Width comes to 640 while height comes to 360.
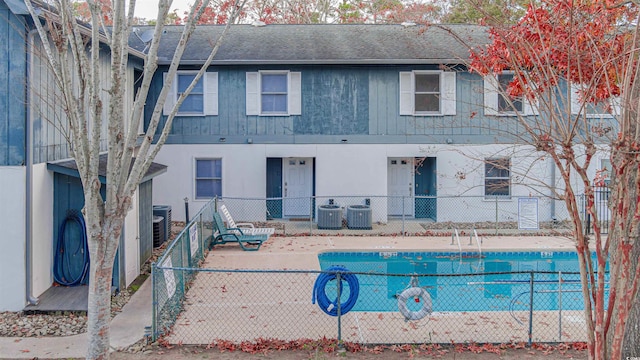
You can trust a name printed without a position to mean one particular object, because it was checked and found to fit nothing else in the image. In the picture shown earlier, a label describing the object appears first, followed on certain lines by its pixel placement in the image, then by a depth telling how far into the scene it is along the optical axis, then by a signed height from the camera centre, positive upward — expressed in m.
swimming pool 12.25 -2.14
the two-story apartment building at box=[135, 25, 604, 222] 21.19 +1.98
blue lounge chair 17.00 -1.43
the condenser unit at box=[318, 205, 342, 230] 20.27 -1.09
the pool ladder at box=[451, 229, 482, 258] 16.97 -1.57
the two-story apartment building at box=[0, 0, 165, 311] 10.77 +0.38
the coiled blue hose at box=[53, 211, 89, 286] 12.05 -1.35
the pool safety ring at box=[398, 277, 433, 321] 9.76 -1.78
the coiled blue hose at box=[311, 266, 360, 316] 10.01 -1.74
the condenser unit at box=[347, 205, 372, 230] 20.23 -1.07
